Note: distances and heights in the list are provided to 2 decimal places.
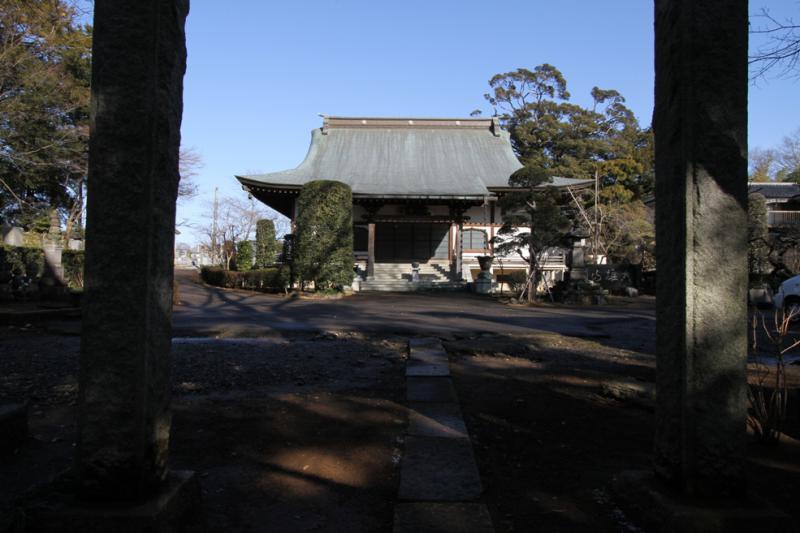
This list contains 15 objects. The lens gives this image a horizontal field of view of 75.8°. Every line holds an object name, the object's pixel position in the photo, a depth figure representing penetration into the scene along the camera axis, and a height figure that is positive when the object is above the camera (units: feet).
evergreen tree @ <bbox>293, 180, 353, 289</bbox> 53.11 +2.94
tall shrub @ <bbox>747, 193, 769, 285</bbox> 53.47 +3.43
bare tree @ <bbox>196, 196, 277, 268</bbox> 112.98 +6.85
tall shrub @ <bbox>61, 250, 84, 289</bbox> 49.91 -0.50
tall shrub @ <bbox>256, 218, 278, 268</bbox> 80.07 +3.30
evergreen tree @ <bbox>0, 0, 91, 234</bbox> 42.83 +15.08
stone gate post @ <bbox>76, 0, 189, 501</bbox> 5.92 +0.06
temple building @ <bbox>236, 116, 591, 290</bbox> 67.97 +10.62
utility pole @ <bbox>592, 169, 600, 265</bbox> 68.57 +5.26
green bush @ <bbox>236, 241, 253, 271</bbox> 80.94 +1.21
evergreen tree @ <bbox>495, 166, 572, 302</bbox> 48.47 +5.23
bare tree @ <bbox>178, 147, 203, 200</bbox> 88.13 +12.12
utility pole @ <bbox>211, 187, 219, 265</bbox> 120.80 +4.87
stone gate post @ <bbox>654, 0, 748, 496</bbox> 6.30 +0.28
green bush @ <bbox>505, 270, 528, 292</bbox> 62.28 -1.08
